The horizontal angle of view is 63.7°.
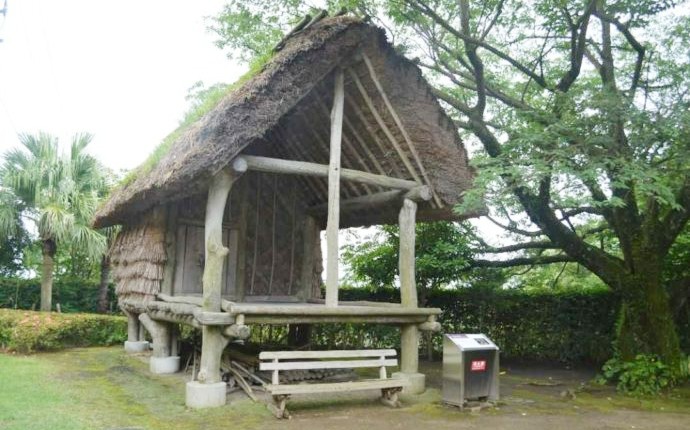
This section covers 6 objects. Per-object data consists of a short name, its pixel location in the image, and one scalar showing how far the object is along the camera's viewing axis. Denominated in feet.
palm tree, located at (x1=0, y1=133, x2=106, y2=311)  43.62
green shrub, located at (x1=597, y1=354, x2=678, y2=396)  28.86
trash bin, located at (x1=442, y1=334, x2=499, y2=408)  23.52
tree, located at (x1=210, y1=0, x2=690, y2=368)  24.20
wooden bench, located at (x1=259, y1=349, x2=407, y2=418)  20.95
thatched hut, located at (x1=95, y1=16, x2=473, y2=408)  22.76
